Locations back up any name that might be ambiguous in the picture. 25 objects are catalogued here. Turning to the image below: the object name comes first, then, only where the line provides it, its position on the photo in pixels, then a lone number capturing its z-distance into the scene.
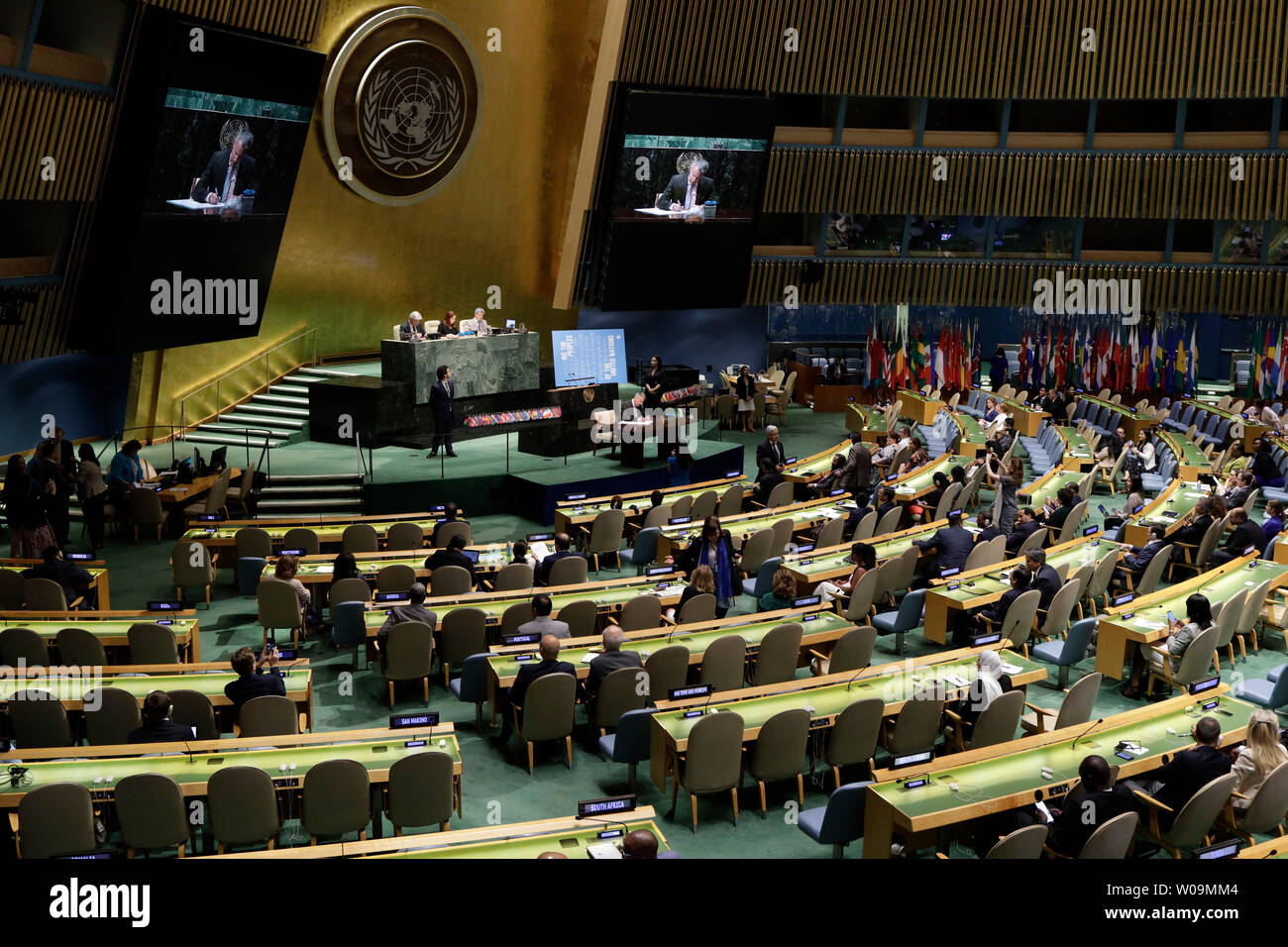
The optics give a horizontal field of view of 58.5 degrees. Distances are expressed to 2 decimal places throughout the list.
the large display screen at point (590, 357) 19.36
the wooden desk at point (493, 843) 5.76
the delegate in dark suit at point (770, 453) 16.55
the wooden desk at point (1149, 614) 10.08
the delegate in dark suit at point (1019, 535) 12.98
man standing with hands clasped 17.00
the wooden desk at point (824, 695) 7.73
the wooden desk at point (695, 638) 8.84
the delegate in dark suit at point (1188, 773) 6.96
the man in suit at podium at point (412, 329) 17.98
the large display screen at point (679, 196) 21.83
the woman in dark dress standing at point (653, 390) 18.28
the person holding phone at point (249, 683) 7.86
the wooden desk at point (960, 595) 10.73
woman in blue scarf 11.19
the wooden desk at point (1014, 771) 6.54
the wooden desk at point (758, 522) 13.07
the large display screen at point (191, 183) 14.86
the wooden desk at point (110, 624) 9.37
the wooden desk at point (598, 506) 13.80
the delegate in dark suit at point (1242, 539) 12.49
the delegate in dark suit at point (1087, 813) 6.36
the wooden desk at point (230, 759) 6.72
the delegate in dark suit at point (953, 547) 12.13
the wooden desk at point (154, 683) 8.02
